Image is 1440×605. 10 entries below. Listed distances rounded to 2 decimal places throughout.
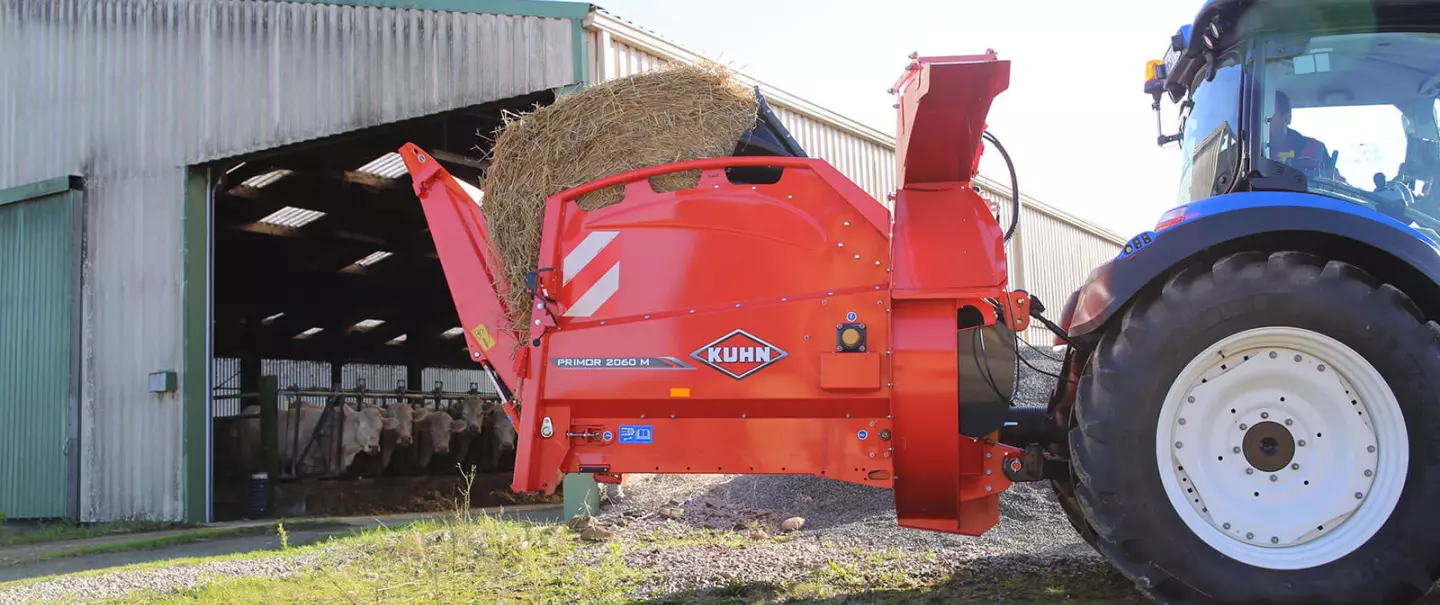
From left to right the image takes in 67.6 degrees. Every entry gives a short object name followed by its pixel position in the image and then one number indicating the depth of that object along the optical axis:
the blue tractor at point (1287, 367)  3.80
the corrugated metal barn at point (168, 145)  10.66
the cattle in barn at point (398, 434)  15.95
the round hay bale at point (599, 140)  5.29
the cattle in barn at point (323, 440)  15.17
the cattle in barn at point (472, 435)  17.14
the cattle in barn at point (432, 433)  16.50
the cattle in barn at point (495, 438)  17.58
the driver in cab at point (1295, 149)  4.39
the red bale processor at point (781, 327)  4.57
